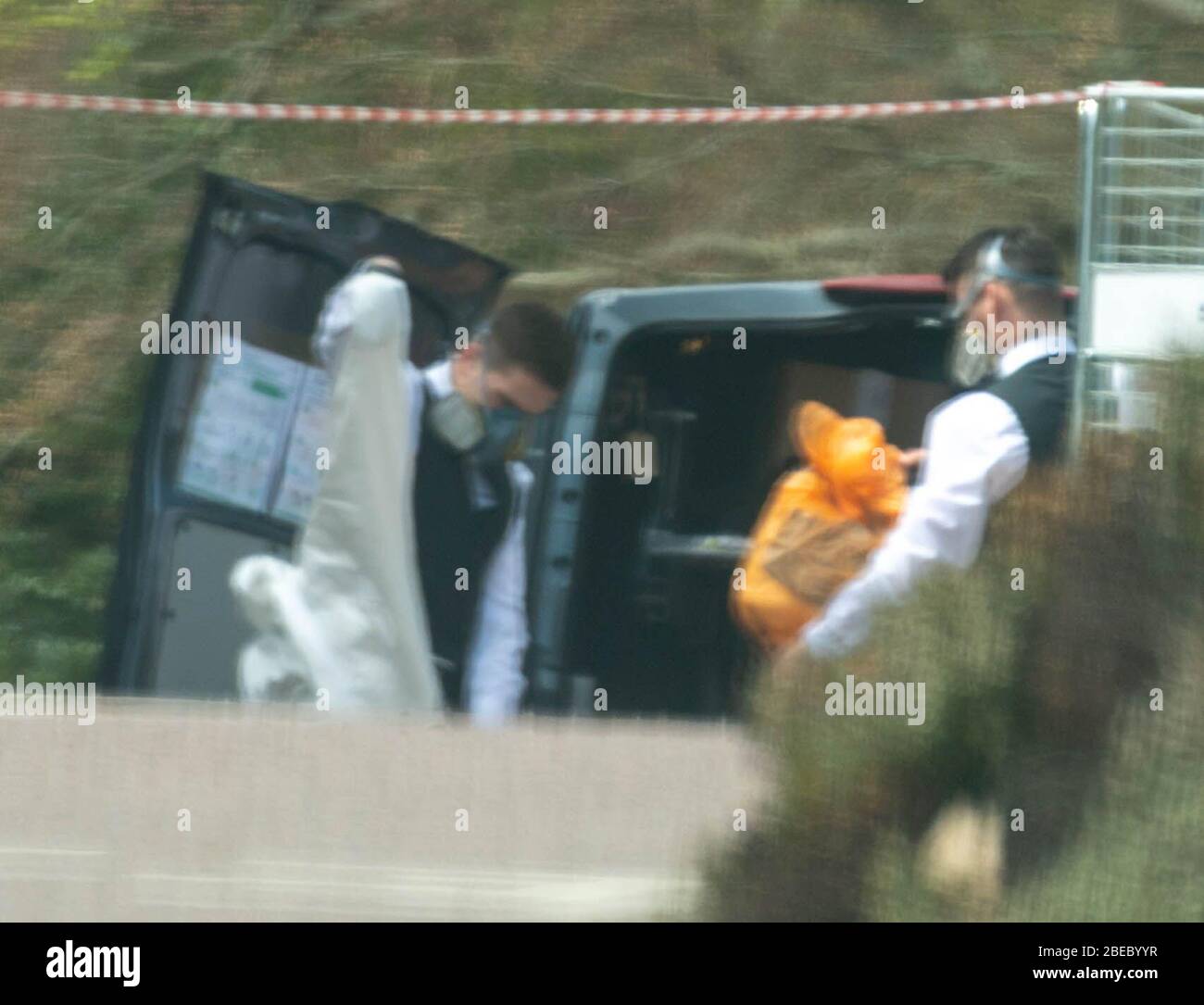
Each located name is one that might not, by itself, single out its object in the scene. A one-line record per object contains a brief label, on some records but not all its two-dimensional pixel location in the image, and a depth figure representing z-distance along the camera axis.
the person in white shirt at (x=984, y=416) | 9.53
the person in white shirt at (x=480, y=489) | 11.55
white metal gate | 9.80
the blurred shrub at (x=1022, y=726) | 7.67
